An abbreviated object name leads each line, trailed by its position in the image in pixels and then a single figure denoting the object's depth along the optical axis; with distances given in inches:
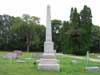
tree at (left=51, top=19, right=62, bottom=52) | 1197.1
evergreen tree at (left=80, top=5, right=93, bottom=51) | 875.6
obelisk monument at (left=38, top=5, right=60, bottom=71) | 355.3
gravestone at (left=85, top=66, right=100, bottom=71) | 346.9
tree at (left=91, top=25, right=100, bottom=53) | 1123.2
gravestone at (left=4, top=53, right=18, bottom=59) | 592.4
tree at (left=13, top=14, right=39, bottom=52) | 1255.4
